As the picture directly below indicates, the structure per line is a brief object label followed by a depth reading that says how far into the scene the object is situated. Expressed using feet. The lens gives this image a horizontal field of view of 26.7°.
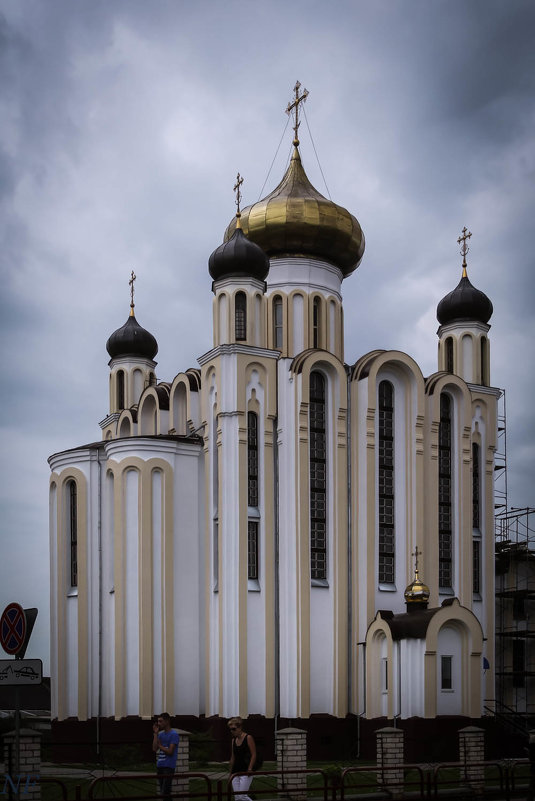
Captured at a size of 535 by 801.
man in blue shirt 46.75
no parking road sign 40.16
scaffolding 107.24
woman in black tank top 44.24
